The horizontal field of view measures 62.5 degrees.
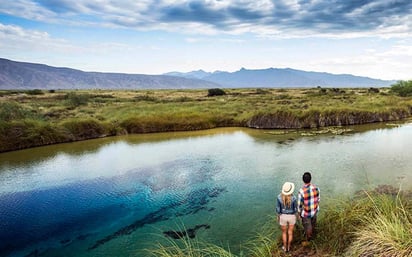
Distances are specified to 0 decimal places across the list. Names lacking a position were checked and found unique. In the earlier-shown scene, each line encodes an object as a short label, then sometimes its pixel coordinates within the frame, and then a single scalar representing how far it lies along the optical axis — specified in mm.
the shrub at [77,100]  50766
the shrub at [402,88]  64363
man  8039
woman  7926
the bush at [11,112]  29969
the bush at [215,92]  79750
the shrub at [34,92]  82081
